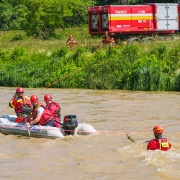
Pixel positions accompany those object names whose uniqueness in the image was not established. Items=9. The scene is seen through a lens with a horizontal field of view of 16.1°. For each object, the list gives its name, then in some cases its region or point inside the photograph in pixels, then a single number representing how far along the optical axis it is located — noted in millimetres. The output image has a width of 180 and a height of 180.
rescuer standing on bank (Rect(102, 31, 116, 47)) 37846
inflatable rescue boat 15919
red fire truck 40892
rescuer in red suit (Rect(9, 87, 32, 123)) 17137
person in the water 12812
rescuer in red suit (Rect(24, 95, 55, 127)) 15629
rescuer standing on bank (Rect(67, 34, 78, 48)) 41196
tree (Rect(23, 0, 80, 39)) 61351
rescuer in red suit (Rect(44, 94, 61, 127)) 16196
